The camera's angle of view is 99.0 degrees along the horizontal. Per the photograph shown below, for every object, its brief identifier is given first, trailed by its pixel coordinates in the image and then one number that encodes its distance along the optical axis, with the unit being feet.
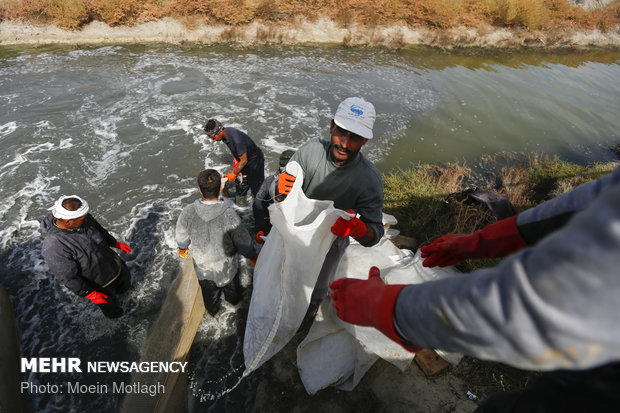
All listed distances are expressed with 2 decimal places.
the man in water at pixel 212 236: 8.71
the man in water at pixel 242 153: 14.39
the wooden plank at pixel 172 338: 8.23
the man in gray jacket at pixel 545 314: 1.62
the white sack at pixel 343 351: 7.47
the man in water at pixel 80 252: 8.14
